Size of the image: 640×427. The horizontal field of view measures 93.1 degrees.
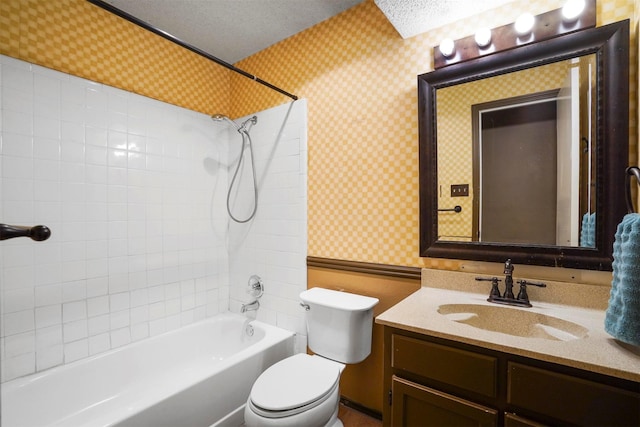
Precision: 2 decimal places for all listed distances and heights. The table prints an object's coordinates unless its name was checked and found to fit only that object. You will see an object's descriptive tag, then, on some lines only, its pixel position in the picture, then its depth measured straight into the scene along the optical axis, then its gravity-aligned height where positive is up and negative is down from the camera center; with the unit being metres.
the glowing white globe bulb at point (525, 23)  1.38 +0.86
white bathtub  1.46 -0.97
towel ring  1.00 +0.11
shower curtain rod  1.18 +0.81
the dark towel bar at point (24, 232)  0.60 -0.04
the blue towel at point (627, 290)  0.89 -0.24
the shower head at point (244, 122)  2.29 +0.72
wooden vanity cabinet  0.86 -0.58
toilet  1.31 -0.82
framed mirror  1.24 +0.28
